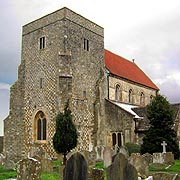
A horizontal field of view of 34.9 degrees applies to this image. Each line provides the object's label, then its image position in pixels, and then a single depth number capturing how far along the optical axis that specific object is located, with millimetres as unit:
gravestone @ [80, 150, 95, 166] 17320
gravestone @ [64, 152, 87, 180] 6941
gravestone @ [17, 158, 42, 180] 7570
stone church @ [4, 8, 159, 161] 24938
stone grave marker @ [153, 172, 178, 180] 8689
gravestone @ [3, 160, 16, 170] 17423
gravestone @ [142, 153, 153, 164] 18016
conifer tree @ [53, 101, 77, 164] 20484
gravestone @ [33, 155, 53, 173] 14776
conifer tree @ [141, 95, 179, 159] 22141
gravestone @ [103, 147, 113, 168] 17058
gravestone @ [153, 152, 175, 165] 17944
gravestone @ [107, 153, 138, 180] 7113
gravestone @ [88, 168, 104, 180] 8141
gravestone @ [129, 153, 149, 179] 13250
